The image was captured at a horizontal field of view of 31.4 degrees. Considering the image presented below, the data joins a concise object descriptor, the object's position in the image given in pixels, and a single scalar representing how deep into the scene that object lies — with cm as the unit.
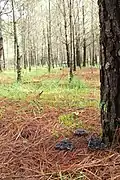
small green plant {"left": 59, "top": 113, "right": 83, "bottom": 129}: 321
